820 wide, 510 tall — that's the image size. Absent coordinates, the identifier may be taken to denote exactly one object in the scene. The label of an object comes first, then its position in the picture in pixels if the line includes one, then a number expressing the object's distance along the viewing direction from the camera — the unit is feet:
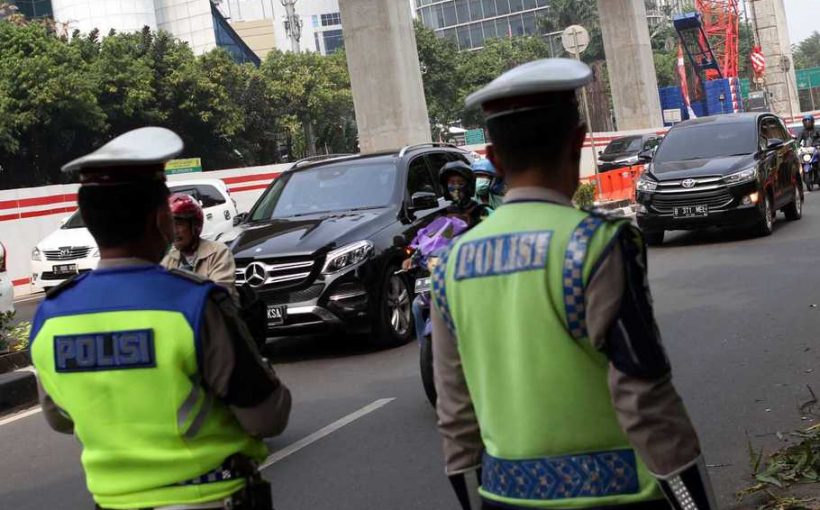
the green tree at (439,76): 266.57
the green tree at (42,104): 148.25
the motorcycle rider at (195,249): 22.13
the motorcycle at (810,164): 79.20
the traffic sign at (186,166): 118.32
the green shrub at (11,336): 37.91
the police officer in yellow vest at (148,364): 8.55
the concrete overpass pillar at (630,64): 137.80
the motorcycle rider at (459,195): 25.05
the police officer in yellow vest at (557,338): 7.47
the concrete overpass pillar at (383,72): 87.81
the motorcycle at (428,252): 24.27
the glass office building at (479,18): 437.17
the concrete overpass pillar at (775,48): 205.16
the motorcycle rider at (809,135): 77.46
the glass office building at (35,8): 305.53
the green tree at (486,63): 280.31
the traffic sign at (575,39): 78.07
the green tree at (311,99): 212.43
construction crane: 252.01
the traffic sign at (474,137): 234.33
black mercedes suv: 33.71
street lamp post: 235.20
